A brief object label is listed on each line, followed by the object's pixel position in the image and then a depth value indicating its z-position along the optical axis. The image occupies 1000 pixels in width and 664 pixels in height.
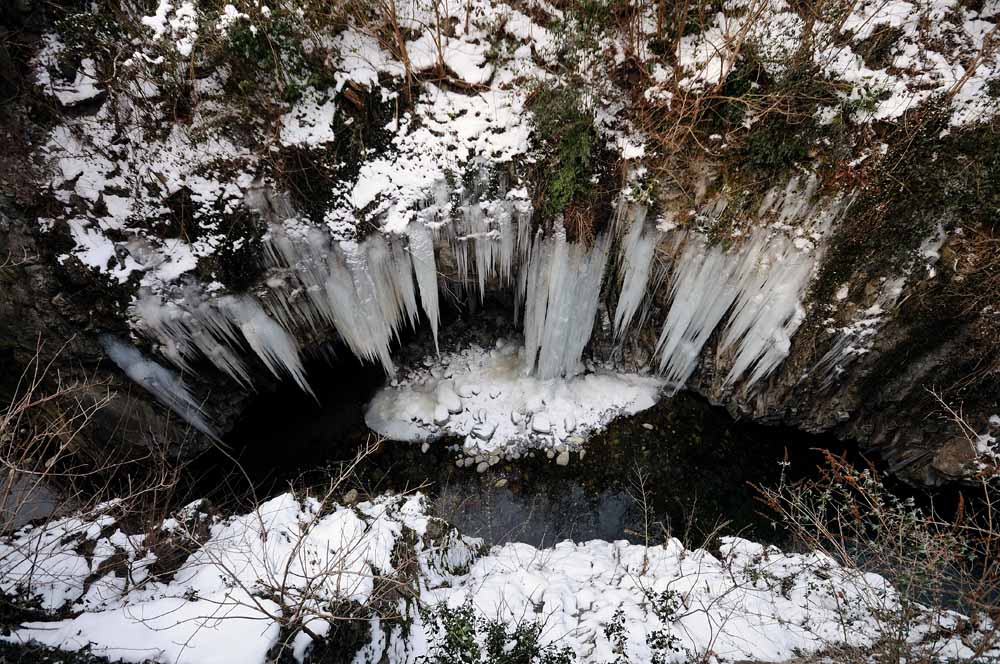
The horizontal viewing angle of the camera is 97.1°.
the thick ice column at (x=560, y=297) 5.36
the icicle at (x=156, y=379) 4.86
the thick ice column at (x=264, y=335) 4.99
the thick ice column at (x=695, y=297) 5.20
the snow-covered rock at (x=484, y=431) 6.43
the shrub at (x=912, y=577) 3.37
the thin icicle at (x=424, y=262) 5.14
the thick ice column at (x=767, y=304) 4.94
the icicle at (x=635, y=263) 5.19
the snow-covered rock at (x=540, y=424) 6.41
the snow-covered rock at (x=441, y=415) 6.53
